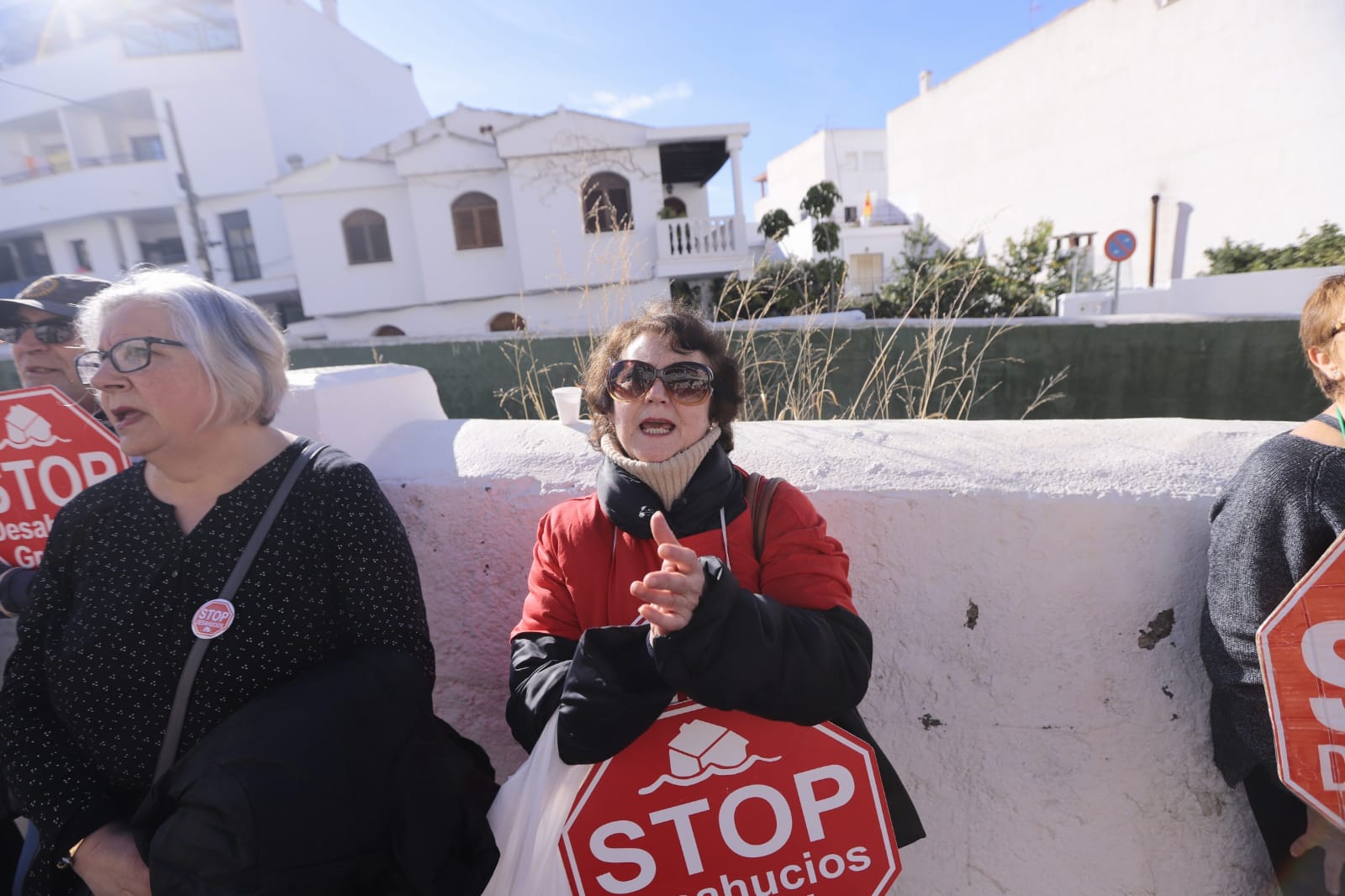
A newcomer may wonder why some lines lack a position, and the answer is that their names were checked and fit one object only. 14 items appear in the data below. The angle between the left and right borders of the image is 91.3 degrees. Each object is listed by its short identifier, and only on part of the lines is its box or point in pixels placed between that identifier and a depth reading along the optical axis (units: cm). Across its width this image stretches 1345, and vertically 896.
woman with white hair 127
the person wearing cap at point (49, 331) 193
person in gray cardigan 125
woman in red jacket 110
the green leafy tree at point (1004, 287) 862
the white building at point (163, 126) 1830
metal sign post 905
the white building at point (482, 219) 1432
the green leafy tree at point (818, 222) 1299
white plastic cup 215
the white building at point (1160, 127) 1284
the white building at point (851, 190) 2497
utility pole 1783
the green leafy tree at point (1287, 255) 973
